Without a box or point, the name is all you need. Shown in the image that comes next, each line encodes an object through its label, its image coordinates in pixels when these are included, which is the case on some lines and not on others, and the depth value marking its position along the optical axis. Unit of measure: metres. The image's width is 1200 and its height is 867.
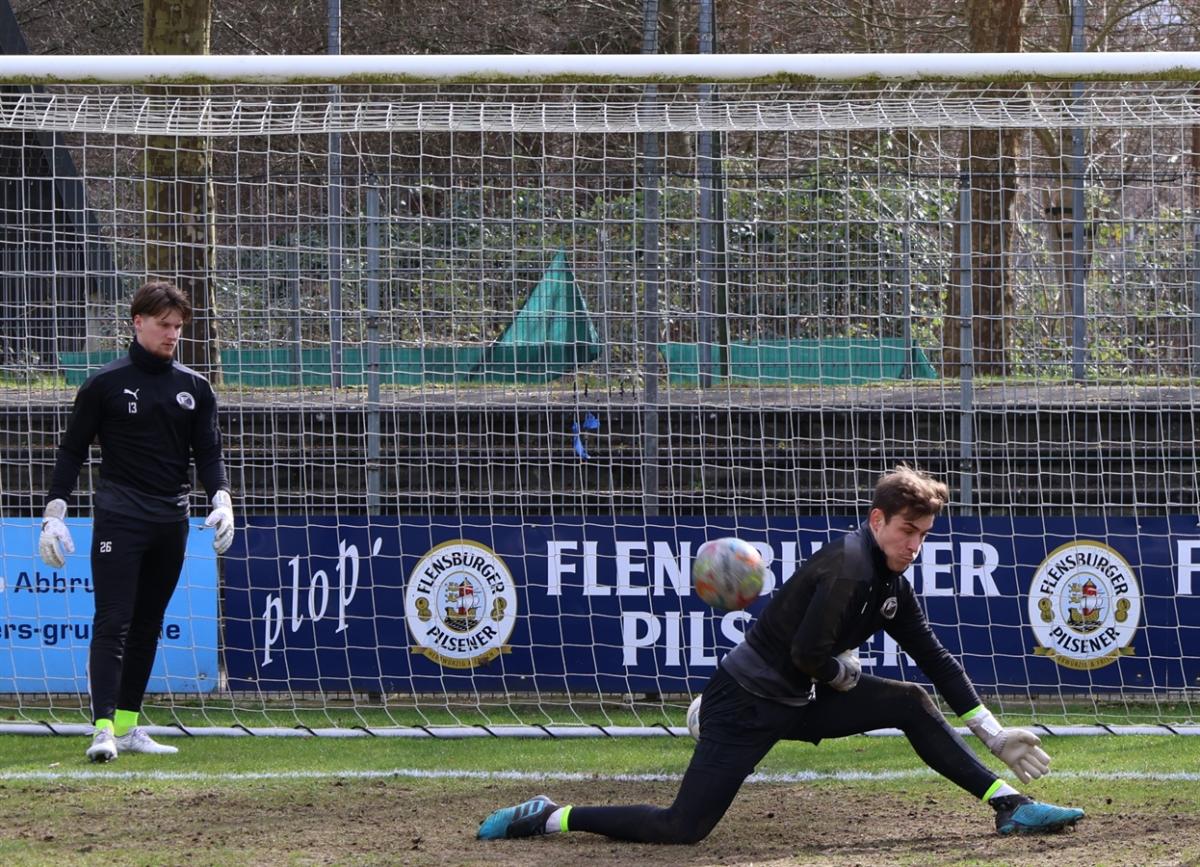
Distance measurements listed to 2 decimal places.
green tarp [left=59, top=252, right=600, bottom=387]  18.56
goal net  16.89
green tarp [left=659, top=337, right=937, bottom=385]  18.64
